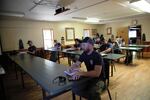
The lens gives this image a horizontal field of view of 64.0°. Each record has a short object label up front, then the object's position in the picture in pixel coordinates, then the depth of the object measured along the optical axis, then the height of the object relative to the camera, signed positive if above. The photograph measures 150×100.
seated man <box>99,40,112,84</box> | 4.56 -0.34
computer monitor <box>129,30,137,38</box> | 9.37 +0.38
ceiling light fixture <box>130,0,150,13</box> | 4.11 +1.33
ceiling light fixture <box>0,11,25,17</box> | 5.14 +1.24
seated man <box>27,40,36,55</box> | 5.57 -0.35
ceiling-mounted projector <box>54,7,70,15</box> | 3.75 +0.98
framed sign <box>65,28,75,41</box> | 9.23 +0.50
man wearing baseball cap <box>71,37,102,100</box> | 1.69 -0.48
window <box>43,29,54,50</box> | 8.34 +0.21
